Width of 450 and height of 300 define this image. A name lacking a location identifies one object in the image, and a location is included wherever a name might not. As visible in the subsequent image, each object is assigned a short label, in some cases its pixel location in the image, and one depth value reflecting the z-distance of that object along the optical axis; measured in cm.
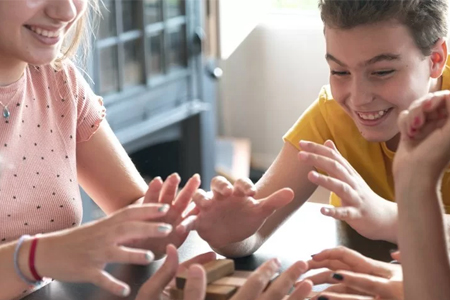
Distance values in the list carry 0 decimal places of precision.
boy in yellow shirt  135
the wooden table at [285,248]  129
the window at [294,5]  336
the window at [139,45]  256
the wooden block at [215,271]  121
